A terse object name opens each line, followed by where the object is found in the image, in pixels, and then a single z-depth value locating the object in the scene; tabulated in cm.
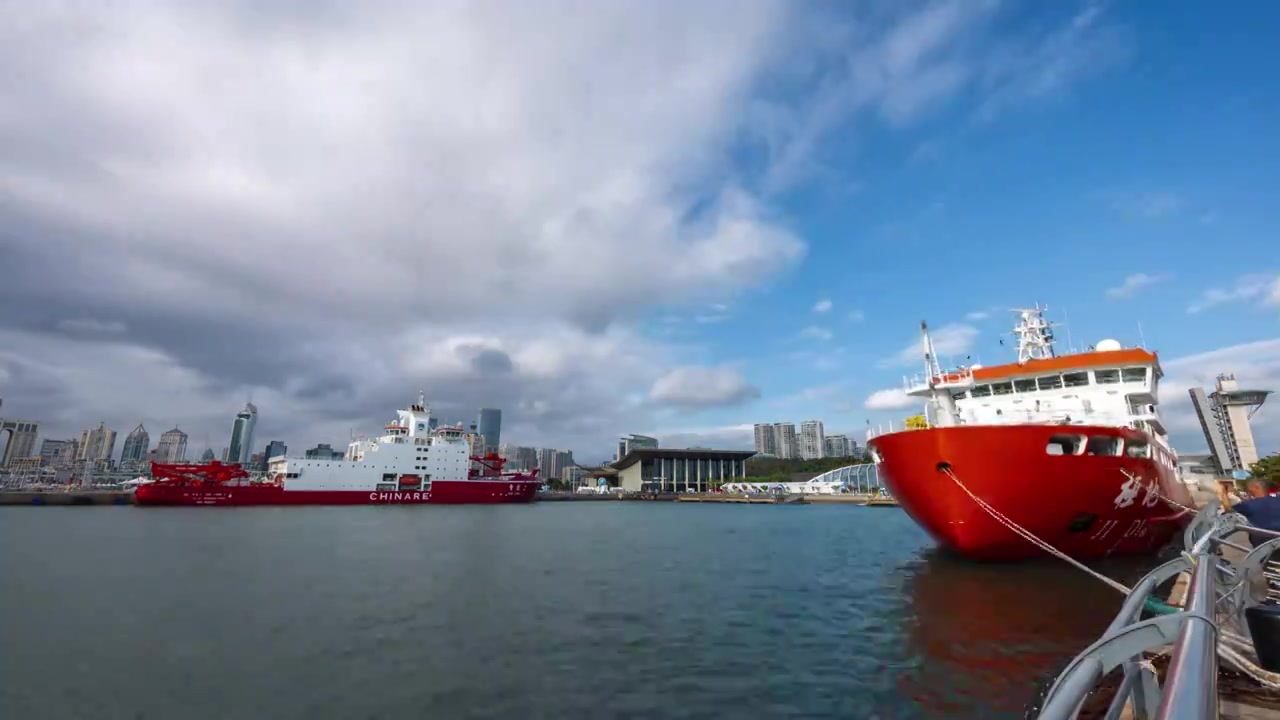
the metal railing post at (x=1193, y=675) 134
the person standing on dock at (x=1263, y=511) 641
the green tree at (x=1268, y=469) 4525
